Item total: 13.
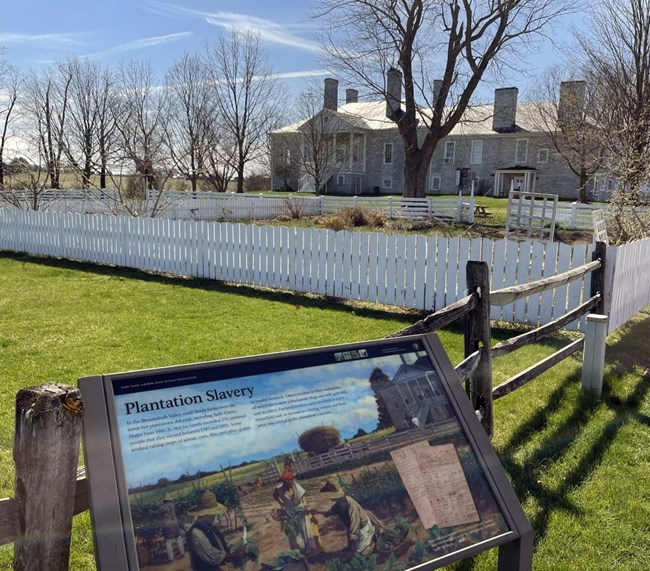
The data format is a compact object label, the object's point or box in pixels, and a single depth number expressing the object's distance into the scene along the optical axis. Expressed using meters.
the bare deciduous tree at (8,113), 36.31
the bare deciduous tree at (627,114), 10.64
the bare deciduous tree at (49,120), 39.47
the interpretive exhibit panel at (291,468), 1.69
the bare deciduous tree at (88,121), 41.88
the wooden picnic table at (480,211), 26.83
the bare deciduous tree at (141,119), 24.23
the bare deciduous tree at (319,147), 38.66
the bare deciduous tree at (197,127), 39.02
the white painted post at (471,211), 24.56
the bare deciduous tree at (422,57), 23.98
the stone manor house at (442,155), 39.75
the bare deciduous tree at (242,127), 39.19
